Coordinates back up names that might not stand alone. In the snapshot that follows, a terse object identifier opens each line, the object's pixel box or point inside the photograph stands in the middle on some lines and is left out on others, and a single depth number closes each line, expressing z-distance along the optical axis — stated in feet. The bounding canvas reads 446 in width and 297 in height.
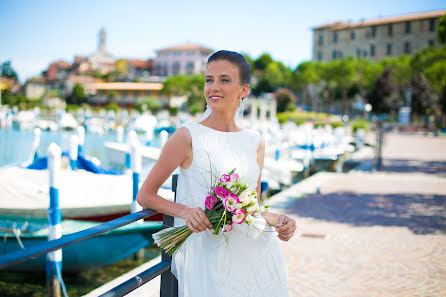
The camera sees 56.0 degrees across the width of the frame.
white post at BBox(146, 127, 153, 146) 48.66
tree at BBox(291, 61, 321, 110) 231.09
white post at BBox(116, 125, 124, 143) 47.96
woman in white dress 6.81
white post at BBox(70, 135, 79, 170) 25.99
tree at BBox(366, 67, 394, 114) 83.10
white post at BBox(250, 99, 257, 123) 163.92
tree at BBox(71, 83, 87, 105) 274.36
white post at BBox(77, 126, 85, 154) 34.34
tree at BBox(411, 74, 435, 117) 156.46
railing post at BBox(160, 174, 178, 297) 7.97
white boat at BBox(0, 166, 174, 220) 21.38
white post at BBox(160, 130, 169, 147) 42.01
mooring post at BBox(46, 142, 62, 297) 16.43
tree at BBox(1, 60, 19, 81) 307.58
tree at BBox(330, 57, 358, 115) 216.33
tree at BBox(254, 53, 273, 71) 307.78
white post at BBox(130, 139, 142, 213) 21.42
